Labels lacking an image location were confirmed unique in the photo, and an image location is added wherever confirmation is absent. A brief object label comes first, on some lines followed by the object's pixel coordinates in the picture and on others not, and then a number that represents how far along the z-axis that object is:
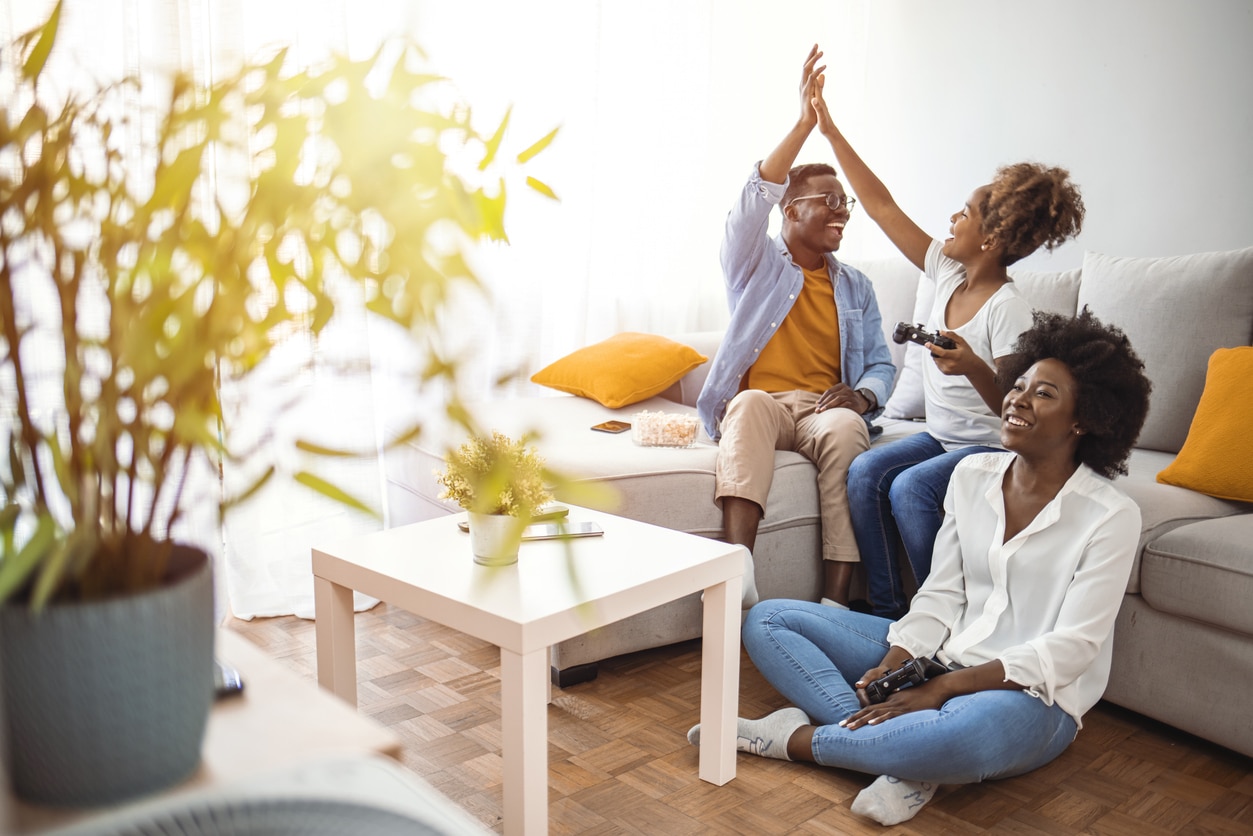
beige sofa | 1.86
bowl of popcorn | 2.45
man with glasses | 2.43
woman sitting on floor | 1.66
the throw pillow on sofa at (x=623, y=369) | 2.90
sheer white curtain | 2.57
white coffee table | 1.43
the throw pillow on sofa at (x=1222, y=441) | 2.11
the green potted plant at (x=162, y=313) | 0.41
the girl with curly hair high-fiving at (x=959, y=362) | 2.25
